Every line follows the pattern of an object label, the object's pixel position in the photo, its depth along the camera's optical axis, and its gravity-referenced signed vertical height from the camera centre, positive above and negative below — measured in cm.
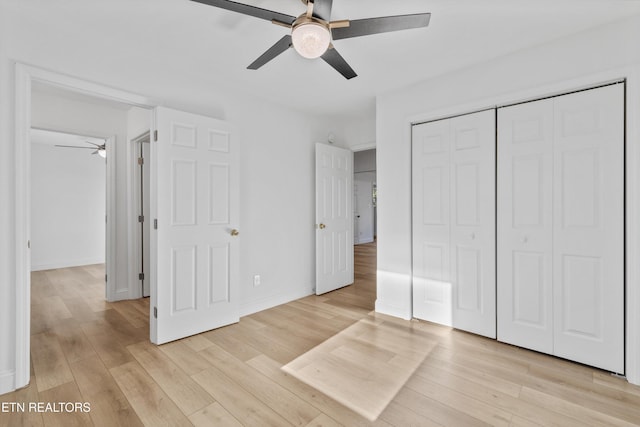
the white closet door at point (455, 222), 272 -9
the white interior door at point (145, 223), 409 -15
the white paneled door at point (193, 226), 265 -13
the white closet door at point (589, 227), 212 -11
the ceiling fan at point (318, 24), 156 +106
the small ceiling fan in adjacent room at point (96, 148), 531 +130
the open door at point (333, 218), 407 -8
